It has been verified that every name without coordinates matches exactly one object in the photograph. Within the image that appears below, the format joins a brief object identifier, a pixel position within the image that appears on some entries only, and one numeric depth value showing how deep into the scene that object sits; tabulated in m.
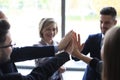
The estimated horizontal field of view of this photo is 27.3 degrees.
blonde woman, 2.23
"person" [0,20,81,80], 1.32
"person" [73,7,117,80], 2.05
